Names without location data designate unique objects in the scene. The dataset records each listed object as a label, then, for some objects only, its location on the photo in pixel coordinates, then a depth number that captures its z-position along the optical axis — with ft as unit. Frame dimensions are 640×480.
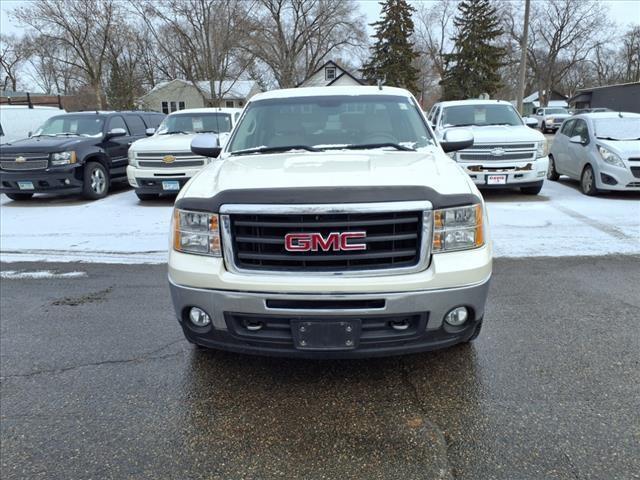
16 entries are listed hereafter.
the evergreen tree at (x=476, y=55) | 139.44
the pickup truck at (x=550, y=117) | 107.65
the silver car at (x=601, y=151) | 28.84
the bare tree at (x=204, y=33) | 121.80
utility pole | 68.08
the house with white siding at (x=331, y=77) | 170.81
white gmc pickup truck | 8.27
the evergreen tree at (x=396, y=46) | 145.89
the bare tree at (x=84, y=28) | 120.88
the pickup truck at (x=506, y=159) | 29.27
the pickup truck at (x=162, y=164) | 30.07
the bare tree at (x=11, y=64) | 189.78
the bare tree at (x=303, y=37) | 151.23
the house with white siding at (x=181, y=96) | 166.40
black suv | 31.42
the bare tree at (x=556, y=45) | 197.36
